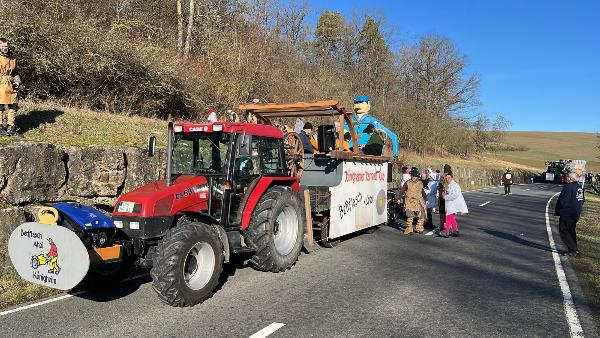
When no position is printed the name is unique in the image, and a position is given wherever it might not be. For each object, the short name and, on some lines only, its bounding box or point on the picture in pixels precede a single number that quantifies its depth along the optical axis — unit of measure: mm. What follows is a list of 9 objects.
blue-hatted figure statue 11508
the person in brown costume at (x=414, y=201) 11289
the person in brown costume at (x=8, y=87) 8109
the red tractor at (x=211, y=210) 5238
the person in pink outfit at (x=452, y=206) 10898
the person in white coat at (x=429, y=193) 12602
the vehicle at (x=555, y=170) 53525
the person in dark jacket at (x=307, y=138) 9438
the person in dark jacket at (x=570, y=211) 9156
